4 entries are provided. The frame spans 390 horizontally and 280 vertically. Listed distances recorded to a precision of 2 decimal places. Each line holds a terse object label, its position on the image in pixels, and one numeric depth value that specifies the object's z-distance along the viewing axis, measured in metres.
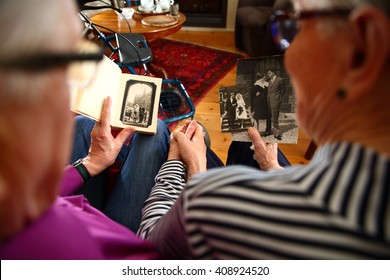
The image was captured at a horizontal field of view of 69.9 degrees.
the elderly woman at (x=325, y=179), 0.34
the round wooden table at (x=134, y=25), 1.92
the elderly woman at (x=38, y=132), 0.28
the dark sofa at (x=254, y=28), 2.46
